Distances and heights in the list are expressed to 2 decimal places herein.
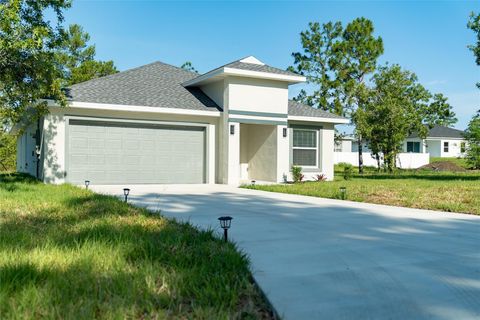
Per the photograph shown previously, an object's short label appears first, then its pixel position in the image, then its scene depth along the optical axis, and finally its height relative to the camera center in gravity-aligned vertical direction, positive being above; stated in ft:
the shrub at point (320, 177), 59.26 -0.95
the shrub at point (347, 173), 62.76 -0.37
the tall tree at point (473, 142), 87.97 +6.36
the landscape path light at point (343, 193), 37.57 -2.02
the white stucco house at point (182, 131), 48.16 +4.86
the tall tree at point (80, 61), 99.66 +27.05
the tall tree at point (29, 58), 34.27 +9.76
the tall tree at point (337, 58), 108.17 +29.37
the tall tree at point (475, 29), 54.95 +18.72
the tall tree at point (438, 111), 127.86 +18.23
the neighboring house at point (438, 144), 154.51 +9.97
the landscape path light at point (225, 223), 17.68 -2.24
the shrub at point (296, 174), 57.00 -0.51
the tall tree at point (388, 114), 83.20 +11.43
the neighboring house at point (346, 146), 155.02 +9.13
